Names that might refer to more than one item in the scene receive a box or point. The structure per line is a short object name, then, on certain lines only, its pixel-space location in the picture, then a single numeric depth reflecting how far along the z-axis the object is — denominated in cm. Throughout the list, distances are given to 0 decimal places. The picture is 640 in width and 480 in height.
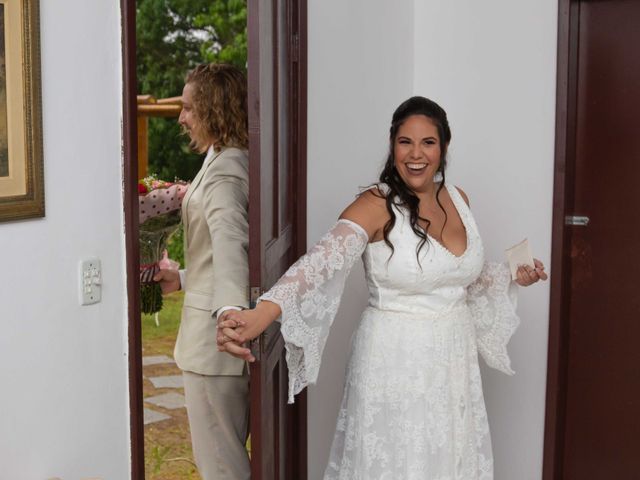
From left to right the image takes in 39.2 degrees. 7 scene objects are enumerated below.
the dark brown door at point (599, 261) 335
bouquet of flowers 310
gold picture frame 204
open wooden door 217
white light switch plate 230
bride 255
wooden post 403
